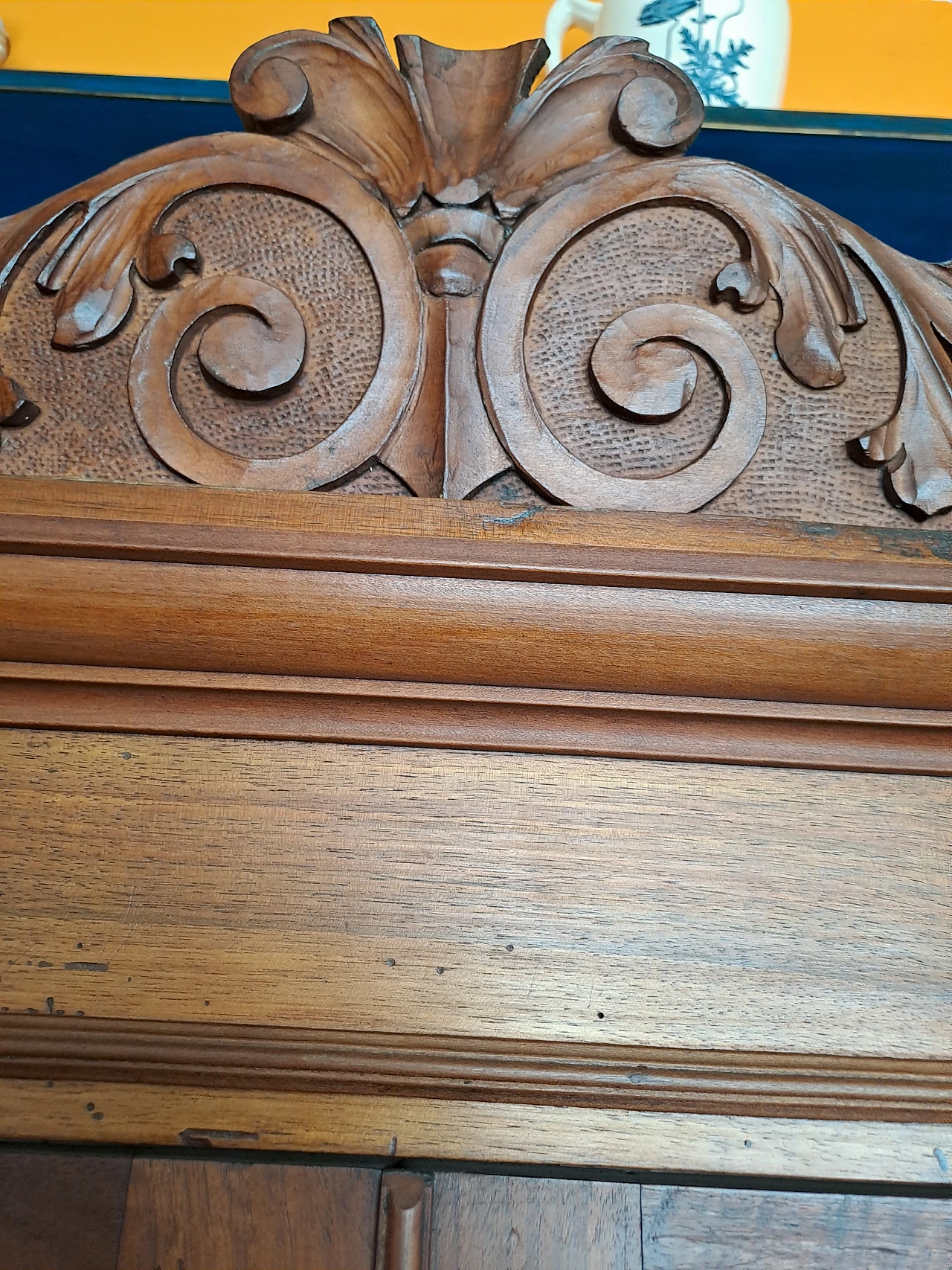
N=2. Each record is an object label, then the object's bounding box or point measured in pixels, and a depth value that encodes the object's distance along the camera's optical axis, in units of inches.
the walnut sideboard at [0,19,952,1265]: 15.6
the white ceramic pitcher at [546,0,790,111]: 25.0
